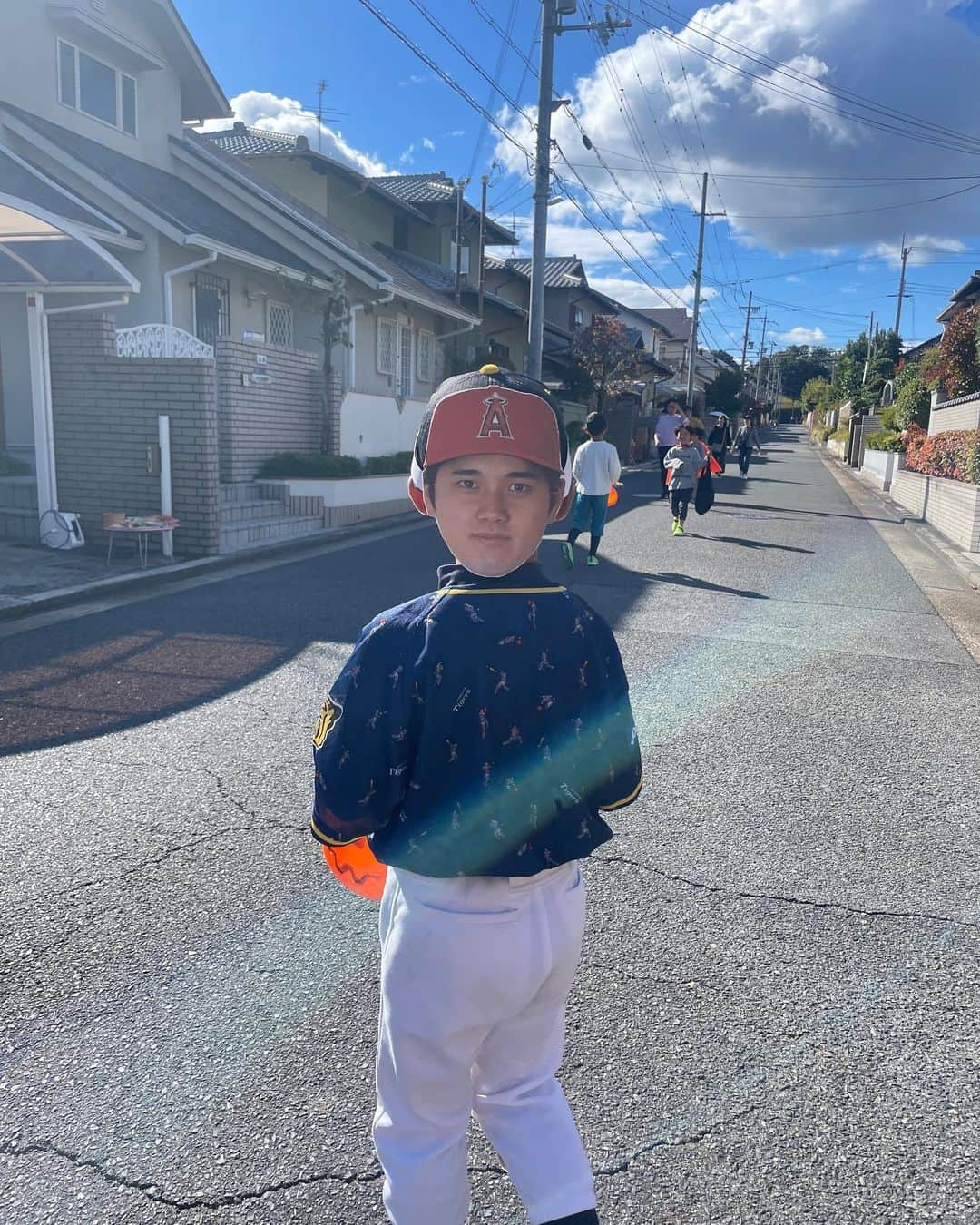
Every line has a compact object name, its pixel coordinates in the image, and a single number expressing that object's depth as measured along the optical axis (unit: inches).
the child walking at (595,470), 375.2
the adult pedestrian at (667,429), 609.0
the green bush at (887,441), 967.6
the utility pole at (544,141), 649.0
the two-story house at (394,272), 713.6
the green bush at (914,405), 978.1
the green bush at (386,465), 590.9
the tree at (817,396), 3122.0
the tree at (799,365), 5246.1
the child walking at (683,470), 505.0
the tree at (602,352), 1375.5
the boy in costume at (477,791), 61.3
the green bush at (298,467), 530.6
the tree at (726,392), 2452.8
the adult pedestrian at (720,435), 891.9
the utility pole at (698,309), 1614.7
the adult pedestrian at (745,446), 1137.7
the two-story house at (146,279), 382.3
